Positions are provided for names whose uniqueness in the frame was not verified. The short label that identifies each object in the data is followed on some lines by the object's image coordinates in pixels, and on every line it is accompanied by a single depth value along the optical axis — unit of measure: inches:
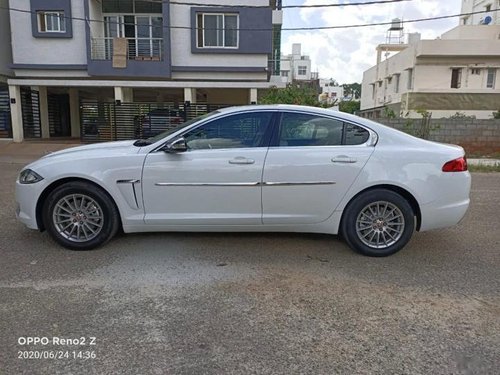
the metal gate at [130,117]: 700.0
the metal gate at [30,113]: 768.9
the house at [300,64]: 2952.8
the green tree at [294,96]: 670.5
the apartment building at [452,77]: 1057.5
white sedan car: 167.5
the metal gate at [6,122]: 758.5
